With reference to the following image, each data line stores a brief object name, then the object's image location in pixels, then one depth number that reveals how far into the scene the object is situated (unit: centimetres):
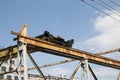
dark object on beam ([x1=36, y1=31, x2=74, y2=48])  2116
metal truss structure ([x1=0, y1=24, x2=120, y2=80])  1870
